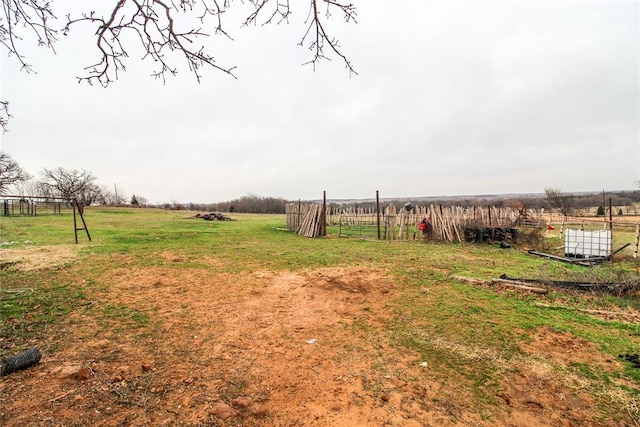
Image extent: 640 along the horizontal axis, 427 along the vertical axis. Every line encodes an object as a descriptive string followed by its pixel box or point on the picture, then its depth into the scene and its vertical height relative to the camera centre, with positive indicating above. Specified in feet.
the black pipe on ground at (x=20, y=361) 9.04 -4.82
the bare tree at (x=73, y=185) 134.79 +10.56
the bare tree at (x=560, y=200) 93.67 +0.80
